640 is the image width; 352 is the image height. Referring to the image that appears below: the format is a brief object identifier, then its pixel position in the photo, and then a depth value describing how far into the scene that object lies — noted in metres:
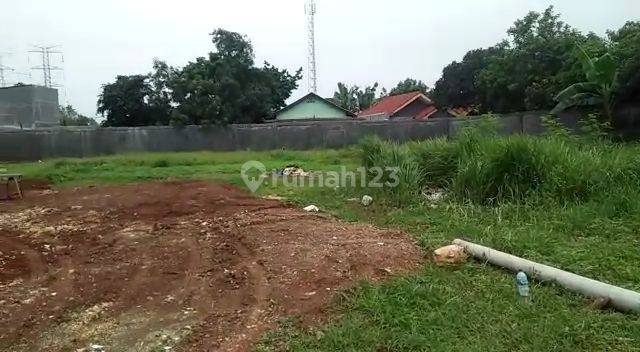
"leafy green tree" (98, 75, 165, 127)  23.27
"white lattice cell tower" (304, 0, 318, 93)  28.33
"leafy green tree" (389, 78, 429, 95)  44.58
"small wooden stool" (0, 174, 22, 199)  9.20
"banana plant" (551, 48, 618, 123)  12.87
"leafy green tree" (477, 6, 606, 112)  16.03
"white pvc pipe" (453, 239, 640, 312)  3.05
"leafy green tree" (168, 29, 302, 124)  18.68
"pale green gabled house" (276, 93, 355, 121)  27.58
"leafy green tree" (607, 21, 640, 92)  13.20
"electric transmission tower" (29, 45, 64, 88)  33.41
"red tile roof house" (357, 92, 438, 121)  31.30
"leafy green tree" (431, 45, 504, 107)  26.41
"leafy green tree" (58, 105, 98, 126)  35.23
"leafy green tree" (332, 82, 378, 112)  43.85
